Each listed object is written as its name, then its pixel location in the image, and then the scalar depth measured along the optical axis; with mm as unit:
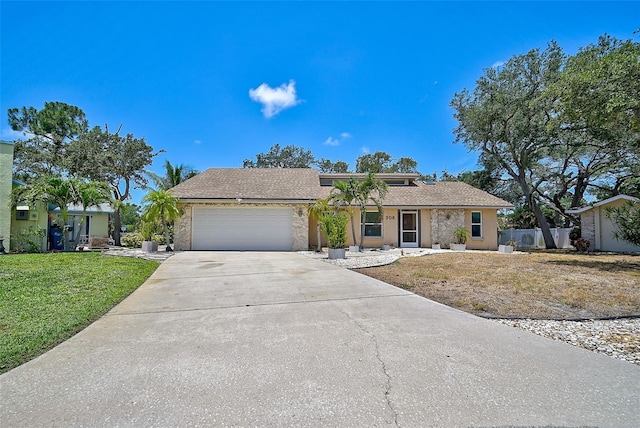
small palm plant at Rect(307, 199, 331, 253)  15762
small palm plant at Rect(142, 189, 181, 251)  14594
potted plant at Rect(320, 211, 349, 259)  12609
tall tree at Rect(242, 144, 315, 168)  41156
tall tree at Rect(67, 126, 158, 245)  21656
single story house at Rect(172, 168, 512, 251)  16547
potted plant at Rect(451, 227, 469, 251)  17156
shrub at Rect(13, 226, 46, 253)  14117
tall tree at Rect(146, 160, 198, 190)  23141
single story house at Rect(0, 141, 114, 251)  13391
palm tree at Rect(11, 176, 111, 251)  13297
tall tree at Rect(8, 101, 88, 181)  26016
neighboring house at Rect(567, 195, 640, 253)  16867
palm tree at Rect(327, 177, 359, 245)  15695
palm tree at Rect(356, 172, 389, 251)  15393
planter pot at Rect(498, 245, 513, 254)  16844
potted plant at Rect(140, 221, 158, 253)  14609
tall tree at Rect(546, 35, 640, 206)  10000
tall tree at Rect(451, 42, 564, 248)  18781
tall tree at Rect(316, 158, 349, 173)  40094
